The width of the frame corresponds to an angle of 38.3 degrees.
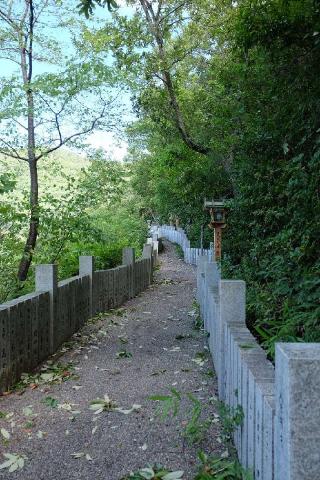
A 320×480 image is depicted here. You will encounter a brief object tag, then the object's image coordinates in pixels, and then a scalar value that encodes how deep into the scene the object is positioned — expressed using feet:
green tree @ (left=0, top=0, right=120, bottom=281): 31.12
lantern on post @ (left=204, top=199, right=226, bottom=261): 38.34
